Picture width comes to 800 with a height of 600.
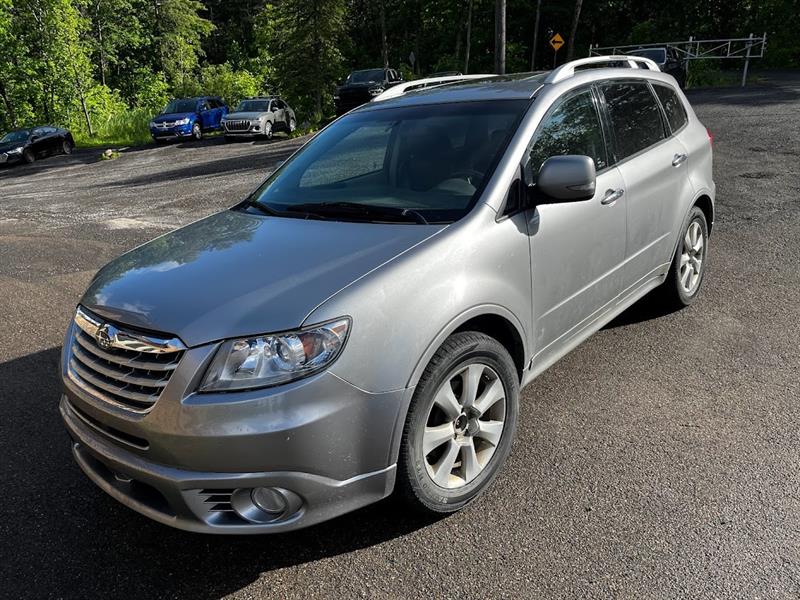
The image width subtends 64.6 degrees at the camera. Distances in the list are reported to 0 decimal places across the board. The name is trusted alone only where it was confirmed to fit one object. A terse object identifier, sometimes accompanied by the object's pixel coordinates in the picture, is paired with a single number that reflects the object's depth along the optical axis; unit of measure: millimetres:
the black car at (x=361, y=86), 25031
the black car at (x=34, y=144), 23719
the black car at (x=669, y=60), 20859
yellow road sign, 30458
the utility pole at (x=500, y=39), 18641
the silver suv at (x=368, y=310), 2203
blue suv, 25953
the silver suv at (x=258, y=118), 23969
